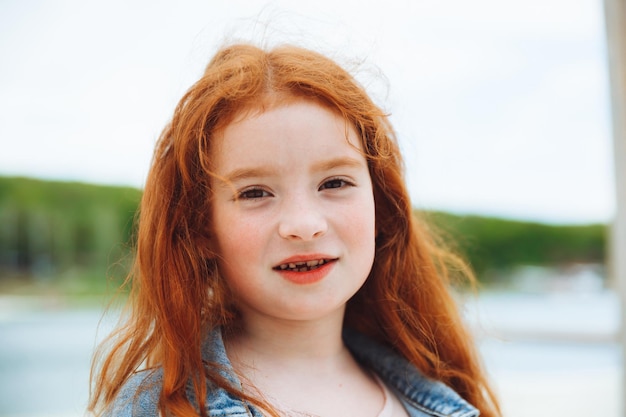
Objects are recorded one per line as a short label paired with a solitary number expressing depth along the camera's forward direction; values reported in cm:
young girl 90
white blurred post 213
